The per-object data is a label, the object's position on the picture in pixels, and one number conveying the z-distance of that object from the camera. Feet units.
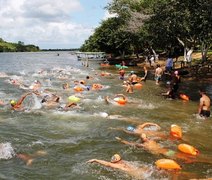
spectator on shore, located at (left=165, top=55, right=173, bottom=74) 79.14
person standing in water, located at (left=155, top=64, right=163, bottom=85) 71.81
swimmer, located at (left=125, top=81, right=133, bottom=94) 63.63
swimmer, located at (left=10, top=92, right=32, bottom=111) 47.11
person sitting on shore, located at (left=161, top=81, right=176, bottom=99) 56.42
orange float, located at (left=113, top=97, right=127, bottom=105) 51.15
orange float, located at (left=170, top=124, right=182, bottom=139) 34.39
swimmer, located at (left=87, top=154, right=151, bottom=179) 25.64
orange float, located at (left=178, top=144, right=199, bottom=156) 29.69
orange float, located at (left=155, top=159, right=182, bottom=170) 26.21
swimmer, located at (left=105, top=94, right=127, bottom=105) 51.22
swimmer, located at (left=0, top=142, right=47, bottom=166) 28.84
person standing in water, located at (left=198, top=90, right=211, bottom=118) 41.62
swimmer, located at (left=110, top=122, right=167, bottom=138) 34.98
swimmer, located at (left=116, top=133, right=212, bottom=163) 28.96
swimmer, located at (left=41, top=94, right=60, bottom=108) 48.90
